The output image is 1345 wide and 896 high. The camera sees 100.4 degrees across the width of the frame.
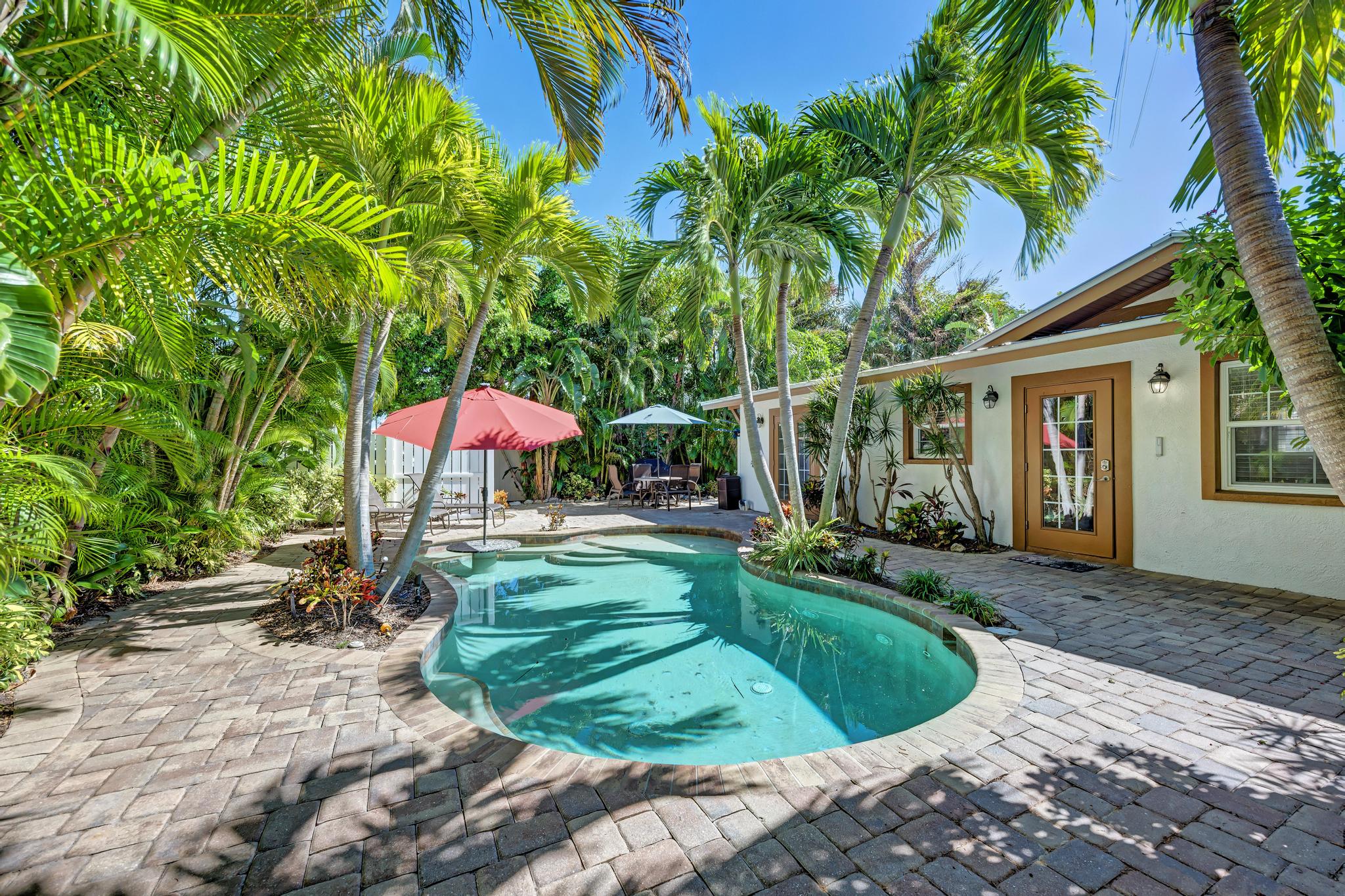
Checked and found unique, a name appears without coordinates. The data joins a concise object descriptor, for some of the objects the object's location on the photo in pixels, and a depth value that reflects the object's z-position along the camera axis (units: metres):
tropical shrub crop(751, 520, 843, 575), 7.07
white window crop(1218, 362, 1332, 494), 6.05
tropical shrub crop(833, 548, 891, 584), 6.66
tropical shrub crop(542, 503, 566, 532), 10.95
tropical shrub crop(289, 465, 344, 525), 11.04
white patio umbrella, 14.24
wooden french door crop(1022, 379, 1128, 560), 7.57
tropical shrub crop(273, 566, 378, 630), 4.86
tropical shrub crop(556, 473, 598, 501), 17.02
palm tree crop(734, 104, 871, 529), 7.23
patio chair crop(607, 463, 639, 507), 16.27
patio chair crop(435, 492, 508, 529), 10.76
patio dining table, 14.41
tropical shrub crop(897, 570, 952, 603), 5.75
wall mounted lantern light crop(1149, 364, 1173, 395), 6.86
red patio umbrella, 7.96
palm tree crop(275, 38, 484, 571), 4.44
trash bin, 14.68
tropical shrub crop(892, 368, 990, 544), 8.94
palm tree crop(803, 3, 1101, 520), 5.74
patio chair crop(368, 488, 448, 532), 10.22
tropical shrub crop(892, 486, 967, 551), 9.02
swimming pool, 3.90
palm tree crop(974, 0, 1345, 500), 2.24
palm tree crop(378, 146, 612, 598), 5.35
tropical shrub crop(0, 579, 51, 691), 3.27
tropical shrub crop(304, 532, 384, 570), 5.64
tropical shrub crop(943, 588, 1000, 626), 5.05
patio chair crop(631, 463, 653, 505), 15.09
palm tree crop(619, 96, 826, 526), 7.05
